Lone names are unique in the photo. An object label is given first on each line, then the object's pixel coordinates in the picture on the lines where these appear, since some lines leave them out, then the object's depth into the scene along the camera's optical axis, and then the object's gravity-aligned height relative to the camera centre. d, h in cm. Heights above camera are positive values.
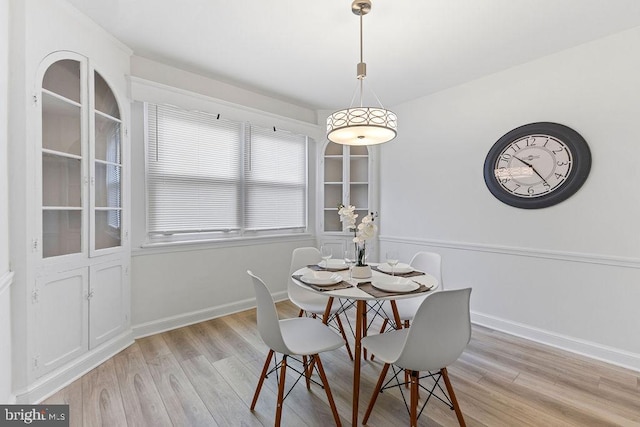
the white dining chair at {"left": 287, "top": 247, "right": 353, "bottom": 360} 231 -78
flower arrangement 198 -15
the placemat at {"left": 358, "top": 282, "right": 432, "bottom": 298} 168 -50
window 292 +37
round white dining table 162 -51
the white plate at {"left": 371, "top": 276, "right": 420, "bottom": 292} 174 -48
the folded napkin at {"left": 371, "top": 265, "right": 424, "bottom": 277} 215 -49
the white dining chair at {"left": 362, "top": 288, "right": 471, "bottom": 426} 136 -65
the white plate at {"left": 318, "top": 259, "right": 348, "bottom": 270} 231 -45
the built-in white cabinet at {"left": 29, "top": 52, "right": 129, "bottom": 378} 192 -7
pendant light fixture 191 +61
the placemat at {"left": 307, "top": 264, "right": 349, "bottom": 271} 227 -48
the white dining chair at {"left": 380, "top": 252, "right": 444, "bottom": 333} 223 -59
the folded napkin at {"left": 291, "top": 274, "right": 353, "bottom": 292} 178 -50
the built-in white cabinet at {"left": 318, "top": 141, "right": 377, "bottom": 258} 414 +39
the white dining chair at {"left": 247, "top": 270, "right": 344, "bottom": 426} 155 -80
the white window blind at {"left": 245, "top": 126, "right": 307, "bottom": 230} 360 +40
